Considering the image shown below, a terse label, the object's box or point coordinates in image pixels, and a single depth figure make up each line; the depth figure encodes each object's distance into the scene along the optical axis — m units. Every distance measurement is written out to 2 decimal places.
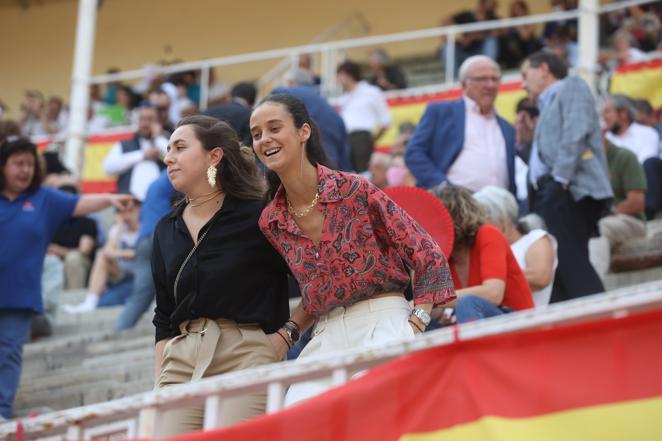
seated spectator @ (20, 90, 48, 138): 19.47
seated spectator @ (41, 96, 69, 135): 19.09
